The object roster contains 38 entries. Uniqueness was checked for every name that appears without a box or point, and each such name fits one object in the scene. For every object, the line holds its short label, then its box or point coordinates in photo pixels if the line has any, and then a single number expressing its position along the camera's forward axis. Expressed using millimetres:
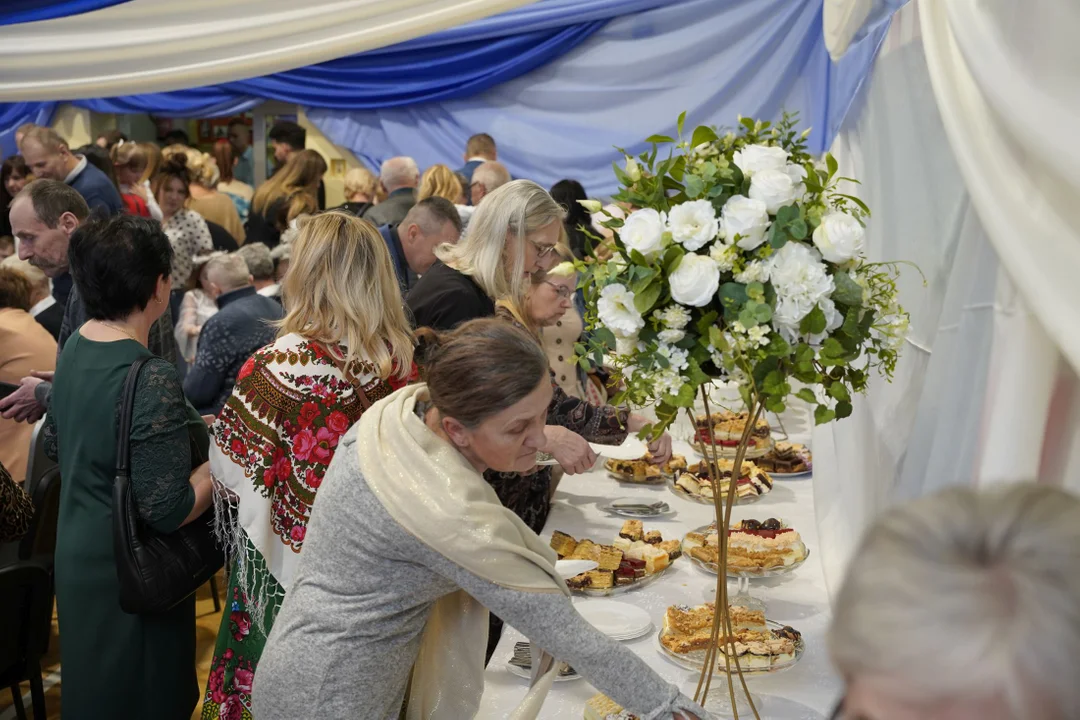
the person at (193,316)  4703
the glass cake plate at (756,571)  2191
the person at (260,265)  4168
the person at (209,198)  6277
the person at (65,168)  4559
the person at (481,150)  6545
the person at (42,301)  3775
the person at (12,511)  2455
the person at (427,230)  3779
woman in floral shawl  2244
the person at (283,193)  5508
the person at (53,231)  3113
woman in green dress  2287
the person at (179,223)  5008
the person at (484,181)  5676
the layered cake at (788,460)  3145
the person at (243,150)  9273
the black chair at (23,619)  2555
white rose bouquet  1460
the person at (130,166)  5625
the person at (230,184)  7324
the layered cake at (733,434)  3182
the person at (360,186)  6215
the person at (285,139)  6484
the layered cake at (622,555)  2195
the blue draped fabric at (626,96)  5938
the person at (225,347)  3242
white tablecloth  1764
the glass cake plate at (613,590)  2182
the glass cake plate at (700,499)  2801
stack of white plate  1968
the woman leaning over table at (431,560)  1475
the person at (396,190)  5102
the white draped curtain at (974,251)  1086
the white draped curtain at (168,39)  3570
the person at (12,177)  5773
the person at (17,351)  3320
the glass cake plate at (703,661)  1770
